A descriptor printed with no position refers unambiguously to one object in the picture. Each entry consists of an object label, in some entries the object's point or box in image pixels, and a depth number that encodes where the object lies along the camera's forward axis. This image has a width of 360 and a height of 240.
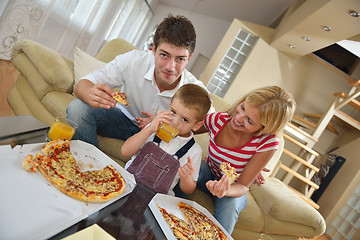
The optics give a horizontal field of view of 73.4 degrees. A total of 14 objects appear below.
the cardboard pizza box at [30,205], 0.55
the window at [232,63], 5.73
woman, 1.43
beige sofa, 1.88
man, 1.51
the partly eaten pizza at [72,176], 0.75
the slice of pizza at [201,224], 0.96
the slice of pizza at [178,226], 0.85
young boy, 1.27
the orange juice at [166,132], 1.25
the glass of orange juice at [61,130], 1.05
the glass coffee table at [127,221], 0.70
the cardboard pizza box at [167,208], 0.81
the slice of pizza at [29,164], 0.73
